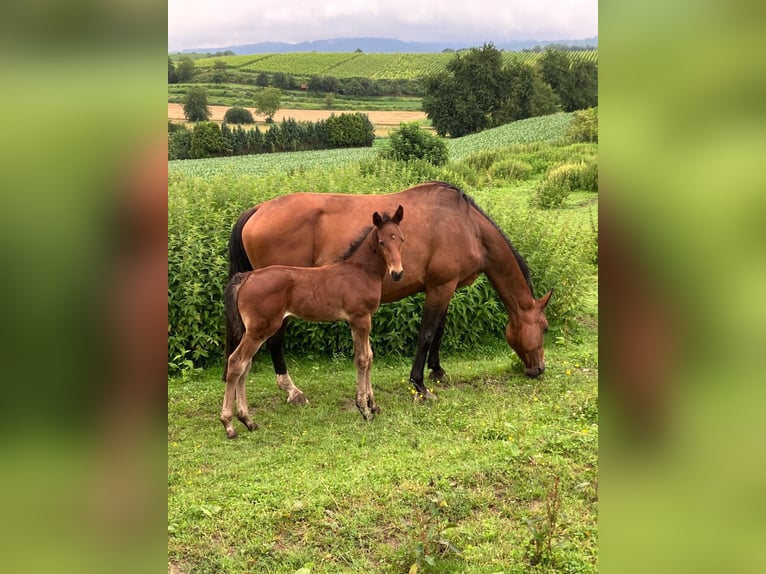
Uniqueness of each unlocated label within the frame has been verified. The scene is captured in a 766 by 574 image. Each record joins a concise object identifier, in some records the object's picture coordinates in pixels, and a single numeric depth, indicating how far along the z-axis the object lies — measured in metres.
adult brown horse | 6.05
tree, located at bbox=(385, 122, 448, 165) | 20.30
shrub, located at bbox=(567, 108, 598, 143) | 28.44
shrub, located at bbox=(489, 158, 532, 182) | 22.22
